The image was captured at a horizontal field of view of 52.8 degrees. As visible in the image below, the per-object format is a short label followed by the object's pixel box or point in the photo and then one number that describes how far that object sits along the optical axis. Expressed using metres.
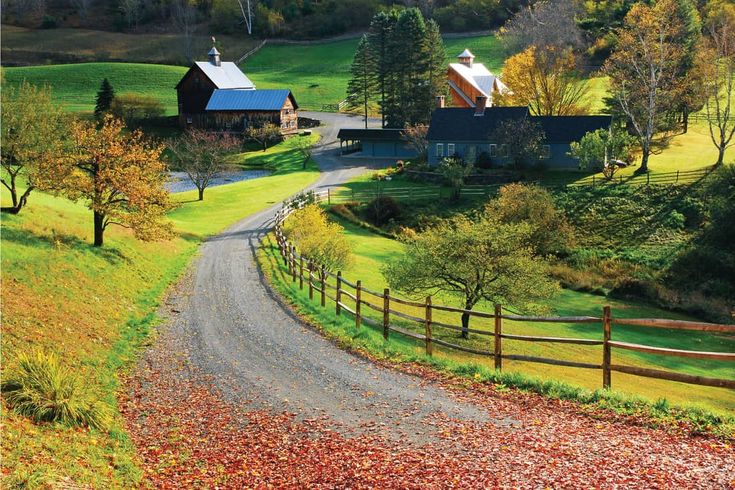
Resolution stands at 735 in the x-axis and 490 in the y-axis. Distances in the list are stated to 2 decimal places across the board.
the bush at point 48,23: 136.93
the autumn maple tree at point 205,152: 57.84
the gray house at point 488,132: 64.56
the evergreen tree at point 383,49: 87.94
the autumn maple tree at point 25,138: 29.53
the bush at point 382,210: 53.03
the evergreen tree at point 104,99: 89.43
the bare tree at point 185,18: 132.62
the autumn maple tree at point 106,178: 28.30
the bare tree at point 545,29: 74.00
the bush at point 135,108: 90.12
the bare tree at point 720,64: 57.47
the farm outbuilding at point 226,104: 88.25
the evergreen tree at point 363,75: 91.25
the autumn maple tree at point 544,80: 70.50
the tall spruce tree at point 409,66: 85.50
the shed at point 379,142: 78.81
